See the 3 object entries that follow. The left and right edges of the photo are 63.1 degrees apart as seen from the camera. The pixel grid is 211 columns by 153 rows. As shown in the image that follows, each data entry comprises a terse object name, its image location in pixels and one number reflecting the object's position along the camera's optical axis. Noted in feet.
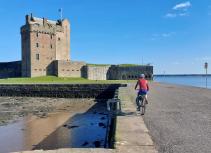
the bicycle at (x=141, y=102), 23.42
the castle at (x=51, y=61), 113.08
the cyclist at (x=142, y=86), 24.09
